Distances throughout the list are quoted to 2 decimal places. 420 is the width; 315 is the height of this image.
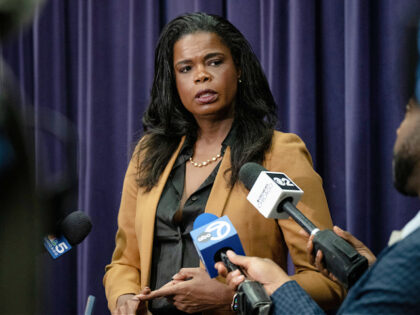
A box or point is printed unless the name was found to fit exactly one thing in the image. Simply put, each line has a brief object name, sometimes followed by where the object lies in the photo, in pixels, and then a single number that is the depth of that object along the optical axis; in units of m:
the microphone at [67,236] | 4.45
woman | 4.71
